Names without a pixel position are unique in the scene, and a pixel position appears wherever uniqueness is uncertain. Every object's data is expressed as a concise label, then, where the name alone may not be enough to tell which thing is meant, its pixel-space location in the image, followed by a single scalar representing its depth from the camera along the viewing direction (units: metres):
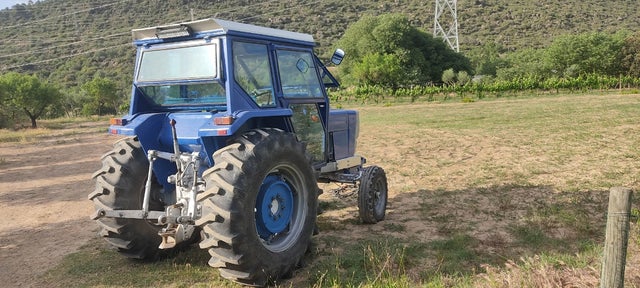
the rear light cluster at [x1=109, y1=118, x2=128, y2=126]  4.95
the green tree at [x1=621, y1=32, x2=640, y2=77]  49.88
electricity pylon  65.03
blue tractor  3.99
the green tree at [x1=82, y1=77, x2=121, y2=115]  53.12
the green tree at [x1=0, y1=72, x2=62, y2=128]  34.53
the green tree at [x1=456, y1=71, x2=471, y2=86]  51.47
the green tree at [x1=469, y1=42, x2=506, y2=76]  63.94
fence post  3.04
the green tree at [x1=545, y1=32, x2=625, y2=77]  52.00
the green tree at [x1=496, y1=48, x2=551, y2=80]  55.28
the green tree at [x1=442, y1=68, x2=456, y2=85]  53.50
